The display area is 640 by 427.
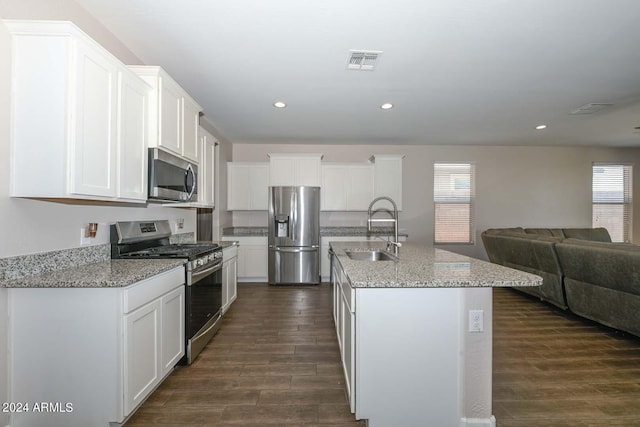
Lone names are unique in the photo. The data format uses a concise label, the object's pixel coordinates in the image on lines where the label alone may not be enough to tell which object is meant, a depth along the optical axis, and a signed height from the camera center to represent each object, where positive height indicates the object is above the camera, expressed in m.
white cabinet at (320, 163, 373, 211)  5.62 +0.47
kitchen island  1.76 -0.81
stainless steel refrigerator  5.12 -0.42
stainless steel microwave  2.35 +0.27
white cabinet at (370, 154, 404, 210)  5.59 +0.64
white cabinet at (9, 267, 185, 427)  1.68 -0.79
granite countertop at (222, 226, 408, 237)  5.42 -0.36
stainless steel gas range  2.48 -0.47
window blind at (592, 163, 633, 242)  6.25 +0.32
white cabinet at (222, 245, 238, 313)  3.54 -0.79
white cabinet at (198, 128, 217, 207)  3.37 +0.46
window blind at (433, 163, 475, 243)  6.19 +0.16
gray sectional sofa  2.86 -0.64
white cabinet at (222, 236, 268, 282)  5.34 -0.80
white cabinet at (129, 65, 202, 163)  2.35 +0.79
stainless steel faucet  2.74 -0.30
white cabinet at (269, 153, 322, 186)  5.36 +0.72
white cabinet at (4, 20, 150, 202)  1.61 +0.53
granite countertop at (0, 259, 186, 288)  1.65 -0.39
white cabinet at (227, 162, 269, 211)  5.59 +0.45
